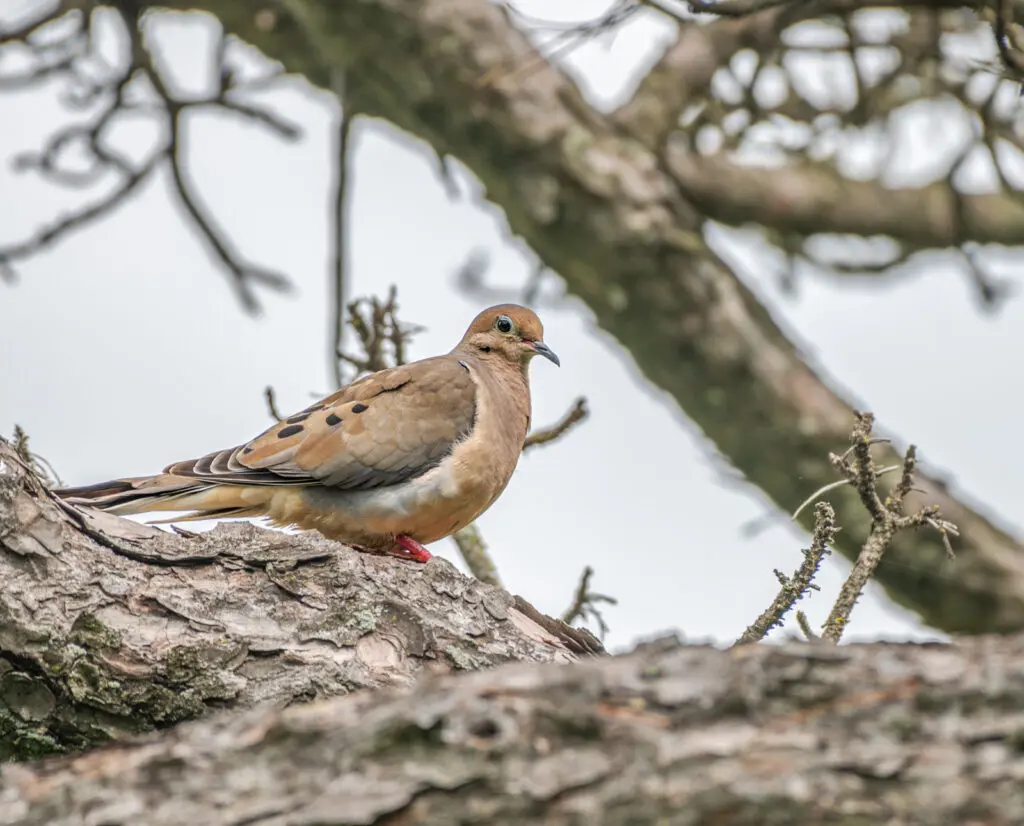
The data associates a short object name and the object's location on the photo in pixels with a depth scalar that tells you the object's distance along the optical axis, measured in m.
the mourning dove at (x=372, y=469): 10.04
